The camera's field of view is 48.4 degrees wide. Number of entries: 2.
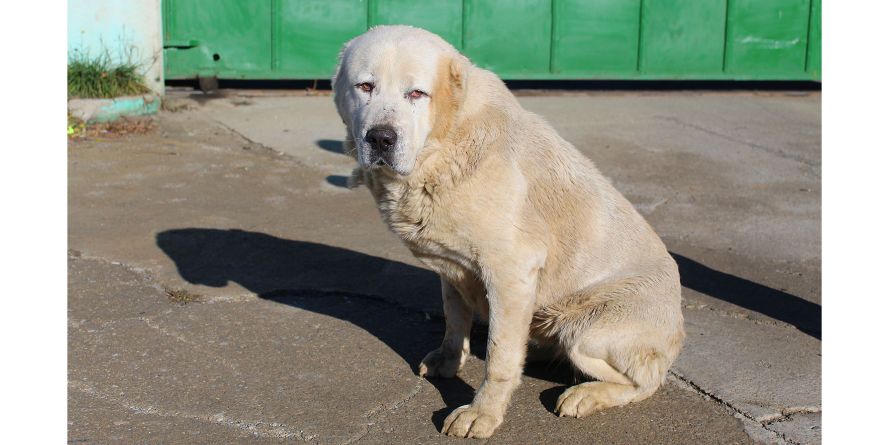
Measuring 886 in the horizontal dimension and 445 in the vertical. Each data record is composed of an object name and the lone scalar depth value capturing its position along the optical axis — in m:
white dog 3.64
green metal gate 10.51
